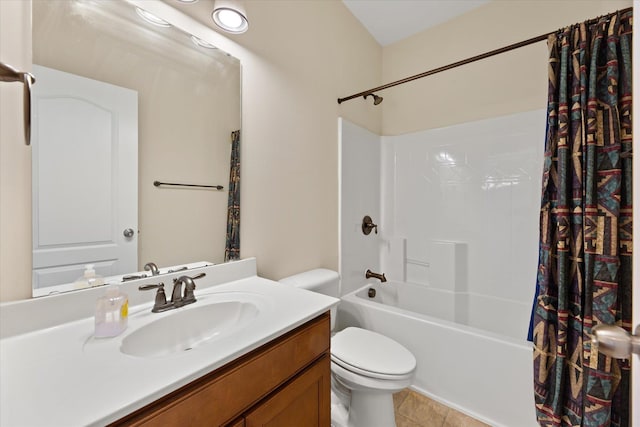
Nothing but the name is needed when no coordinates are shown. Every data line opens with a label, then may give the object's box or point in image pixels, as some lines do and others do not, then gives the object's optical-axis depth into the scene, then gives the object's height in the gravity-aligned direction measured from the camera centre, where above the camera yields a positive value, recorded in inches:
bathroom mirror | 32.1 +11.7
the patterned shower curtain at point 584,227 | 39.4 -2.1
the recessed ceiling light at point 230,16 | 43.5 +33.9
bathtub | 51.9 -32.6
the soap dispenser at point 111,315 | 28.6 -11.8
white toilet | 45.5 -28.7
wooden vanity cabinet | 21.8 -18.5
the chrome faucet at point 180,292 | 36.9 -11.8
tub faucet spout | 84.0 -20.8
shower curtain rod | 49.3 +34.2
